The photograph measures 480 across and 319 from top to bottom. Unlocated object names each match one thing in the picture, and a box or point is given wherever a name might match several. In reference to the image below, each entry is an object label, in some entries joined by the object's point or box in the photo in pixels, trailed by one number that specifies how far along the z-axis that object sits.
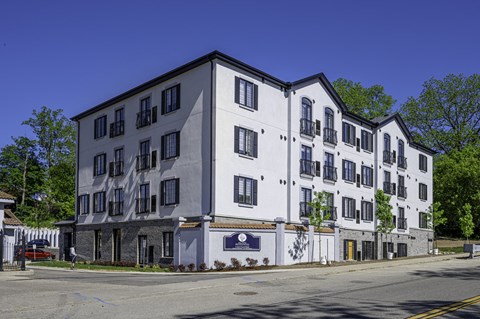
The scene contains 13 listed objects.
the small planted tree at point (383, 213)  47.22
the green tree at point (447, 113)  67.50
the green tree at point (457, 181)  59.81
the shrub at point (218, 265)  31.62
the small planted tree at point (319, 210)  37.57
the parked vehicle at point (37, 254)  47.66
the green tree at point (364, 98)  70.06
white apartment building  34.38
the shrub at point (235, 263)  32.28
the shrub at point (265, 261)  33.59
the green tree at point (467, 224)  51.50
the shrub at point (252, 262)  32.78
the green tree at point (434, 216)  55.75
